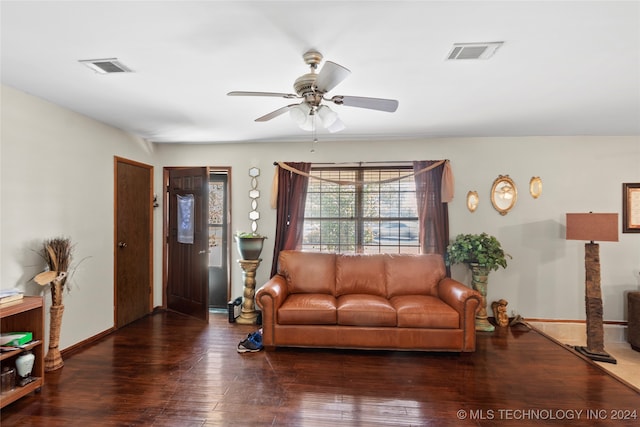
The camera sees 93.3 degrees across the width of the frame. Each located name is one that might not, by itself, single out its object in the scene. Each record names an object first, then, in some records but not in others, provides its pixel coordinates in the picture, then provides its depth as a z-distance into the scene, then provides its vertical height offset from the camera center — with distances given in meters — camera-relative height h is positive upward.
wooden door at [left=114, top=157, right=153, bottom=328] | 3.82 -0.32
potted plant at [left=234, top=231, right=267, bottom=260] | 4.04 -0.38
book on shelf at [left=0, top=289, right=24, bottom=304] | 2.26 -0.59
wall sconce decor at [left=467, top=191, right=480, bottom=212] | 4.14 +0.22
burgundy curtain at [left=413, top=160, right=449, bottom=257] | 4.13 +0.05
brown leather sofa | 3.07 -1.07
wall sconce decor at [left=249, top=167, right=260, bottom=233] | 4.41 +0.28
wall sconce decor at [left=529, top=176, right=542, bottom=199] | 4.06 +0.38
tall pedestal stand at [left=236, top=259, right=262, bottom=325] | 4.05 -1.03
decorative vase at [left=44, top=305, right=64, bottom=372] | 2.78 -1.16
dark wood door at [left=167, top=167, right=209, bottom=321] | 4.14 -0.36
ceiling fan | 1.89 +0.77
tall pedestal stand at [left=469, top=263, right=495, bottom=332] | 3.78 -0.89
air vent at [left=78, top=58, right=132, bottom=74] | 2.09 +1.09
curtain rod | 4.30 +0.77
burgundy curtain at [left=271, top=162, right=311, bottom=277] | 4.30 +0.15
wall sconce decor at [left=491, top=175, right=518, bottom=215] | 4.11 +0.29
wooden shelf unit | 2.41 -0.89
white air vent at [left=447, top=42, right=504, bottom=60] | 1.88 +1.07
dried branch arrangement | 2.76 -0.43
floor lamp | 3.31 -0.72
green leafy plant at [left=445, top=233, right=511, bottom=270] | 3.69 -0.44
